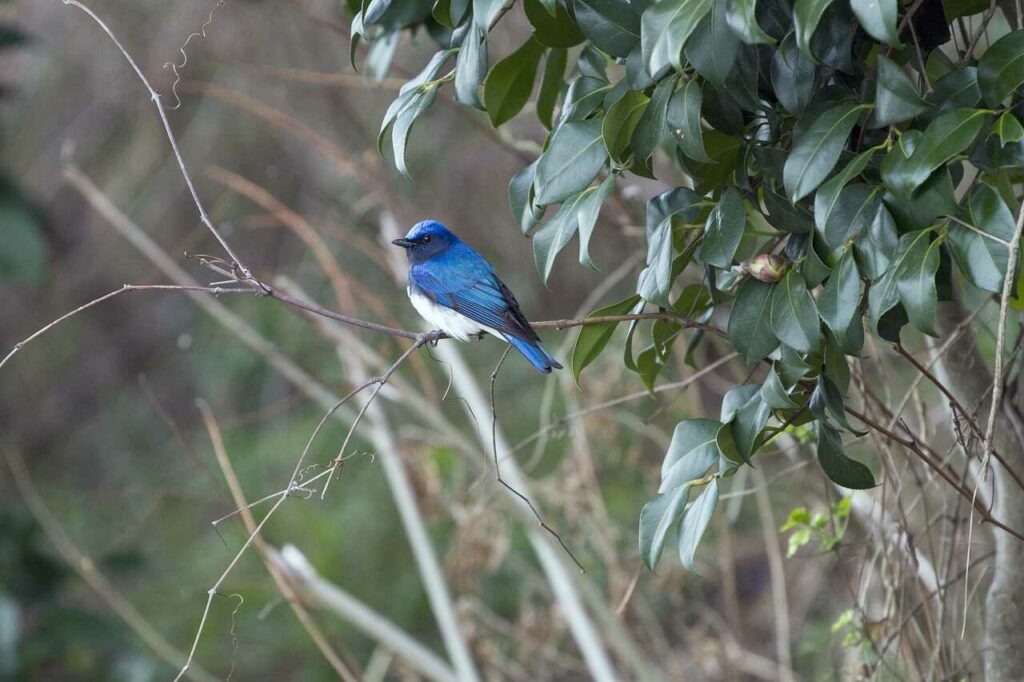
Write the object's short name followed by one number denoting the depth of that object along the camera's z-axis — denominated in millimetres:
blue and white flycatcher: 12897
